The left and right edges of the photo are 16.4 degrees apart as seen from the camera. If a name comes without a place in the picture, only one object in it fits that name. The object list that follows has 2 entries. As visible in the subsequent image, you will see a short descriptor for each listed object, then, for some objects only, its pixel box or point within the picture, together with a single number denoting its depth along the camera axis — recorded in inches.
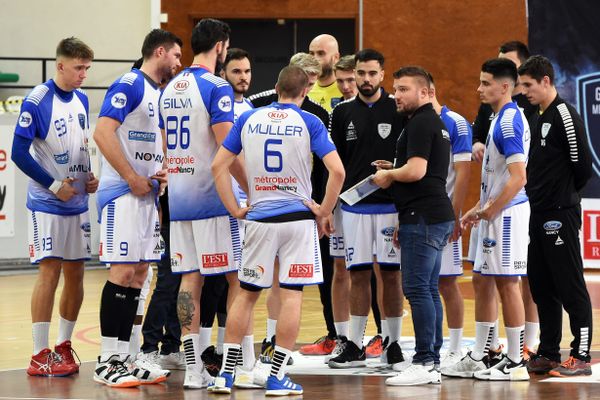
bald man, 689.3
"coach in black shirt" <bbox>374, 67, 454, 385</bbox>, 535.5
